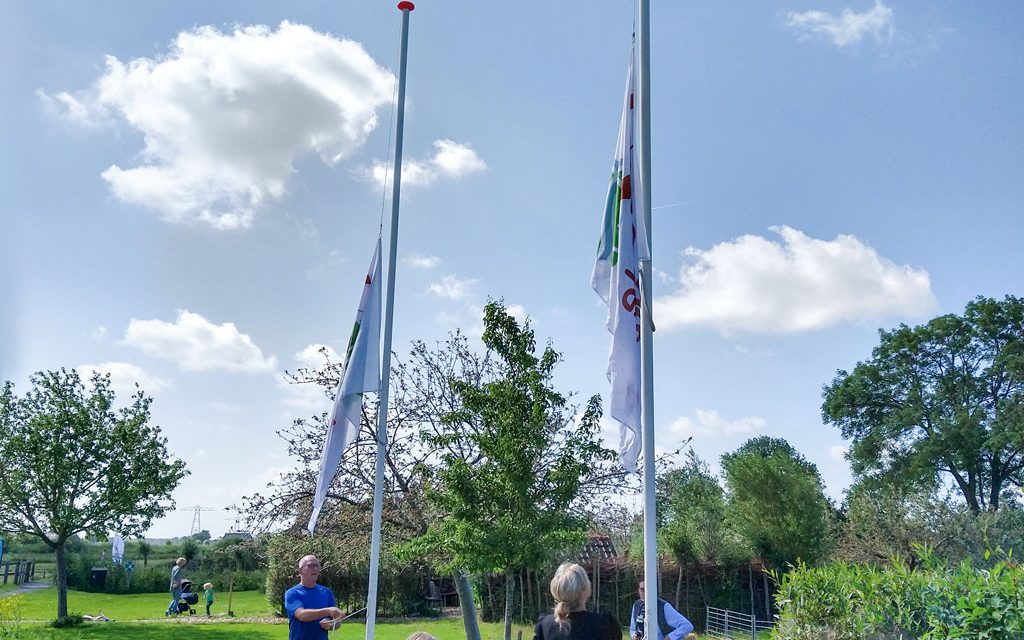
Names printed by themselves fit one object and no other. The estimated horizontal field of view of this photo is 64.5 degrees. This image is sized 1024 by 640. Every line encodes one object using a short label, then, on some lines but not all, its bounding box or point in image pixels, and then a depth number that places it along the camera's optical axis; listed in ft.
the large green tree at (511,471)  44.98
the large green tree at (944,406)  118.62
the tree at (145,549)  144.87
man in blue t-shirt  24.02
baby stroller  90.33
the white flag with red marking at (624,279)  23.24
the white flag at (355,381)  34.04
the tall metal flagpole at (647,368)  22.24
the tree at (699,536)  88.07
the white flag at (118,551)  124.64
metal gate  74.28
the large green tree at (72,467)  82.07
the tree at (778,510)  89.76
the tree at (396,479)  54.13
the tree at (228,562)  122.62
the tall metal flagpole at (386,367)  33.32
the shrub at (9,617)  50.88
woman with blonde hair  14.30
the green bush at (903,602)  16.67
